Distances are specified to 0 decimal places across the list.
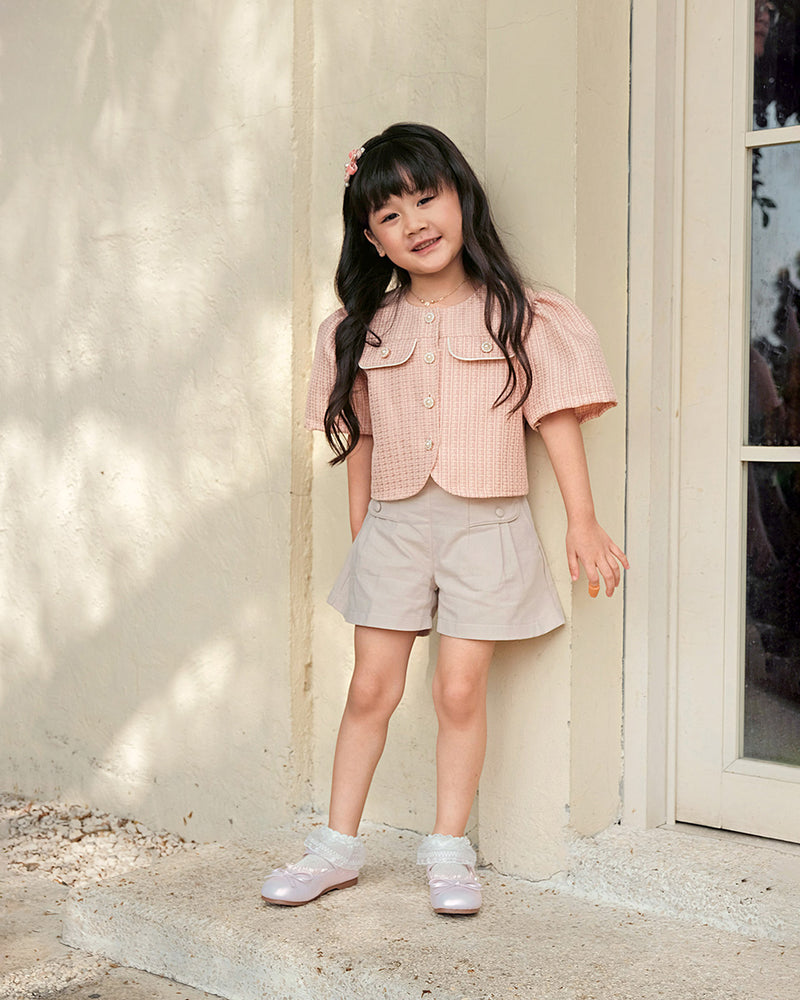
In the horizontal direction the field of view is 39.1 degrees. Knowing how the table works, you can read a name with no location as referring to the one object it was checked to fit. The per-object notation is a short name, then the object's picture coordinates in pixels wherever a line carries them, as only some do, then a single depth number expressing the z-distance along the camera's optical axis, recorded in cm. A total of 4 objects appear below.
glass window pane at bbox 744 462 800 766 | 225
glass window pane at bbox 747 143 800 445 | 221
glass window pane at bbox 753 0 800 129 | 218
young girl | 211
